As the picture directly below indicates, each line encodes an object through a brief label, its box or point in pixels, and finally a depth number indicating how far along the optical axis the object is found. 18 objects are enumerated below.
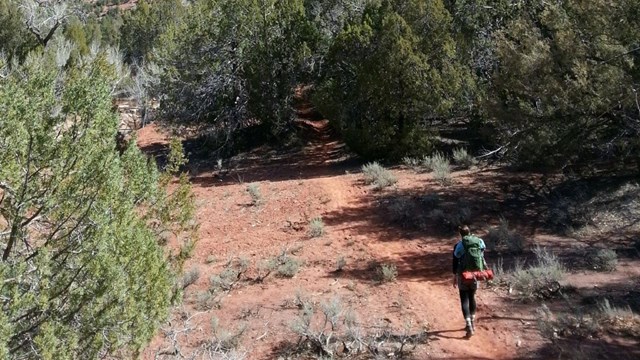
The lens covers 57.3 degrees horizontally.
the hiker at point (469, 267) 7.70
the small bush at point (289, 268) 10.41
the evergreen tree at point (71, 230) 4.71
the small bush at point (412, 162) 15.93
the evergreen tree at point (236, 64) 20.22
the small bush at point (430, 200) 12.72
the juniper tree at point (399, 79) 16.28
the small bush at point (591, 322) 7.44
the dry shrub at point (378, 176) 14.31
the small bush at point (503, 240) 10.48
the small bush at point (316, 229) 12.11
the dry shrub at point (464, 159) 15.58
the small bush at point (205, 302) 9.46
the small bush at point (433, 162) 14.93
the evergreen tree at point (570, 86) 10.70
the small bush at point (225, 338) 8.04
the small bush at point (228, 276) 10.19
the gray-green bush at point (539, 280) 8.61
